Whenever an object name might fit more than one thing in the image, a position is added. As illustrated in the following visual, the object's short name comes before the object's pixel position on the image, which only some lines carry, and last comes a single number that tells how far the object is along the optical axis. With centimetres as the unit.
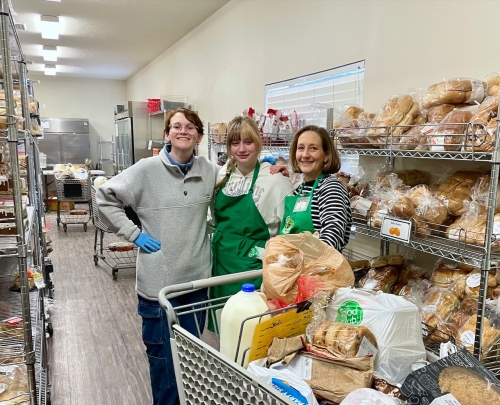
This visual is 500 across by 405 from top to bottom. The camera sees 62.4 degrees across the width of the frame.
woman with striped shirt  154
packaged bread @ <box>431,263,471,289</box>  164
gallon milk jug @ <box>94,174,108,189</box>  459
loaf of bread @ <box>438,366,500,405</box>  77
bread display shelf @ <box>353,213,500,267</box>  134
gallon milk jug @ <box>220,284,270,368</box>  97
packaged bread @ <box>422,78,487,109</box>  157
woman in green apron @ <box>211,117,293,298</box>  185
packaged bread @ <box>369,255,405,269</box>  193
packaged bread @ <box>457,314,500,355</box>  135
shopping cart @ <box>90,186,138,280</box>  455
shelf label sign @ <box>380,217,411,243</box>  156
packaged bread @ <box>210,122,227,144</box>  343
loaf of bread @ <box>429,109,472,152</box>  143
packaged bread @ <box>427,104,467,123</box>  161
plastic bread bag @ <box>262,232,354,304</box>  109
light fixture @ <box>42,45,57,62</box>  706
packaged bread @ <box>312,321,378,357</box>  87
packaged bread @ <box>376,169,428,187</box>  194
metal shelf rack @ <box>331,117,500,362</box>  127
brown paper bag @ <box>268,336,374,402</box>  82
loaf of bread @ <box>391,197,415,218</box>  162
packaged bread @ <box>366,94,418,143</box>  177
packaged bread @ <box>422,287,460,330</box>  152
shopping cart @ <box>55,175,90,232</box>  667
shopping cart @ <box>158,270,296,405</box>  70
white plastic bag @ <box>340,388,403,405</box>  75
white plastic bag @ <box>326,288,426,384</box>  93
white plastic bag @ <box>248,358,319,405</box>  77
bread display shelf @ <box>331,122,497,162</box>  136
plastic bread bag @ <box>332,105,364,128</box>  211
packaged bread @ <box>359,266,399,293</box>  185
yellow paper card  91
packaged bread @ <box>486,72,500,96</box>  151
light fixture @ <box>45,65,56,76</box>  910
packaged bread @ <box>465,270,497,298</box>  145
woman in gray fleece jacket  182
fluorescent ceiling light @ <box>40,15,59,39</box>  526
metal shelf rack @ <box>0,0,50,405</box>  147
